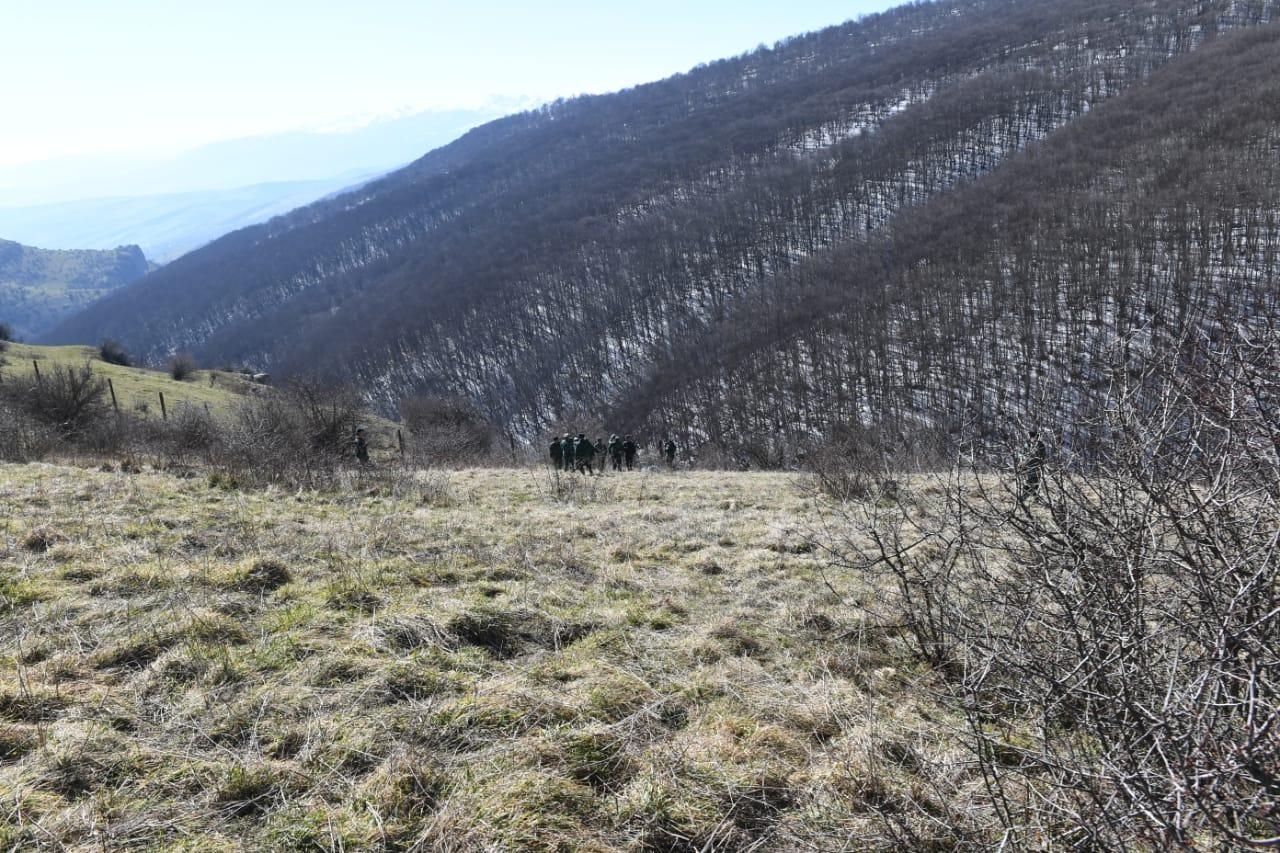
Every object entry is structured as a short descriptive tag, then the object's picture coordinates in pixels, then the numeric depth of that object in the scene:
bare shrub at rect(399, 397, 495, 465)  23.80
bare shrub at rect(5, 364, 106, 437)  20.52
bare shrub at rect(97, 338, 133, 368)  50.88
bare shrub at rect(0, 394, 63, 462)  12.12
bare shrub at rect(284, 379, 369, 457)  17.67
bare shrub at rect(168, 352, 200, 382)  47.41
